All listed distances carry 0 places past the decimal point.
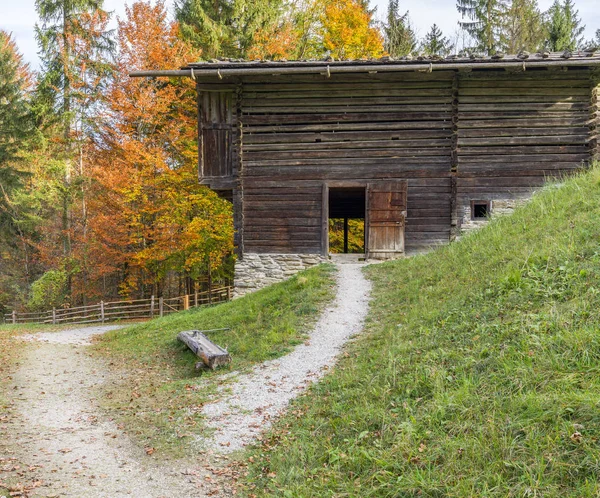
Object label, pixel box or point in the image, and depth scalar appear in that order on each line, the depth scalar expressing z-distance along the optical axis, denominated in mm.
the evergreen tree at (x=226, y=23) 22953
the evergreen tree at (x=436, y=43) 33625
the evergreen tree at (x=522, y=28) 28766
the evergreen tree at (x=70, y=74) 22141
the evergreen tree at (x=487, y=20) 29172
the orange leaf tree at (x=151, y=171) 19281
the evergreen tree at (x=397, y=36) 29422
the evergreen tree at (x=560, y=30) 25141
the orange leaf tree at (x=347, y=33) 25050
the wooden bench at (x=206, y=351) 8547
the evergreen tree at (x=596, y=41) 28828
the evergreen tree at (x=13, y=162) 24484
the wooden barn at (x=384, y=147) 14141
